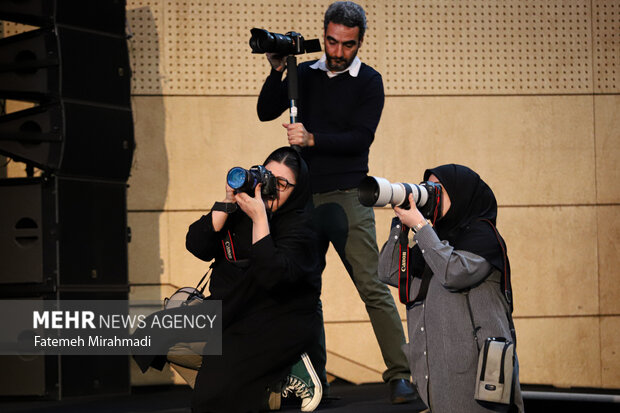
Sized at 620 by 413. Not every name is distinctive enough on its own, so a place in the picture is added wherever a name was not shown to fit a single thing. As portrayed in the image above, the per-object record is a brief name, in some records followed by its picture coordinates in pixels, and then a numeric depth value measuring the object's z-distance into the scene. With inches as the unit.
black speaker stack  297.3
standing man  259.6
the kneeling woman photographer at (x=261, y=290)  219.3
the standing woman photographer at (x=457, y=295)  205.5
